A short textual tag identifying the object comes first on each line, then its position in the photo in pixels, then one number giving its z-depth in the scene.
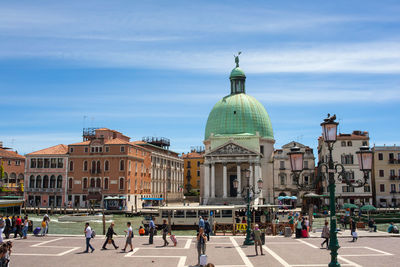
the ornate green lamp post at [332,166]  12.26
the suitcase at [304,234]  27.27
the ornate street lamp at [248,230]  23.38
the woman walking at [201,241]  17.16
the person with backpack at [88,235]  20.50
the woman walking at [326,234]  21.62
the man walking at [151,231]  23.89
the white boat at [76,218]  47.78
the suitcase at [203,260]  13.30
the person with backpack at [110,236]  21.58
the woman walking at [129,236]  20.72
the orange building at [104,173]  64.31
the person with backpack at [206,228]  24.42
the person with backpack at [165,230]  23.34
